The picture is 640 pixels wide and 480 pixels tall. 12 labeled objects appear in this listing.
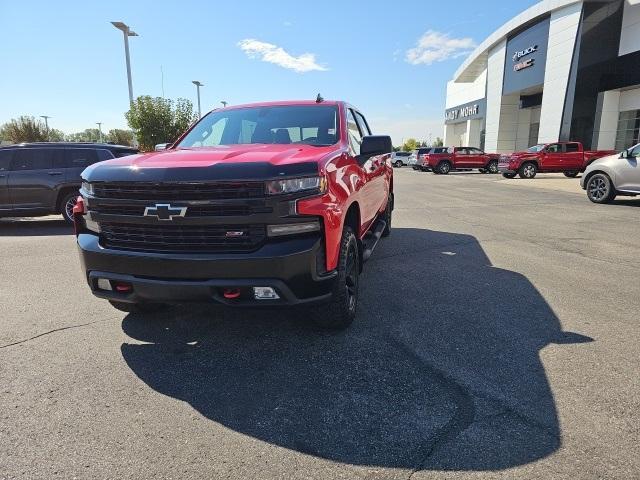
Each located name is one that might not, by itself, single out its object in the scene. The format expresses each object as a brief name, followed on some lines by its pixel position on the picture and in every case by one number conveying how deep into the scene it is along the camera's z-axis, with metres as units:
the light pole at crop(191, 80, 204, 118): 36.88
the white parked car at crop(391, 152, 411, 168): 51.12
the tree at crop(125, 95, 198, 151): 29.34
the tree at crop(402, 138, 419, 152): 125.81
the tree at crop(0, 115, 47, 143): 46.47
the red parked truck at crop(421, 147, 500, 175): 31.86
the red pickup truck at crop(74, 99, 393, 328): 2.87
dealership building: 28.08
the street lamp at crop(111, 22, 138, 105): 23.38
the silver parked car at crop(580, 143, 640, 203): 11.05
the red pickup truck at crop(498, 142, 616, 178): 24.16
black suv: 9.38
